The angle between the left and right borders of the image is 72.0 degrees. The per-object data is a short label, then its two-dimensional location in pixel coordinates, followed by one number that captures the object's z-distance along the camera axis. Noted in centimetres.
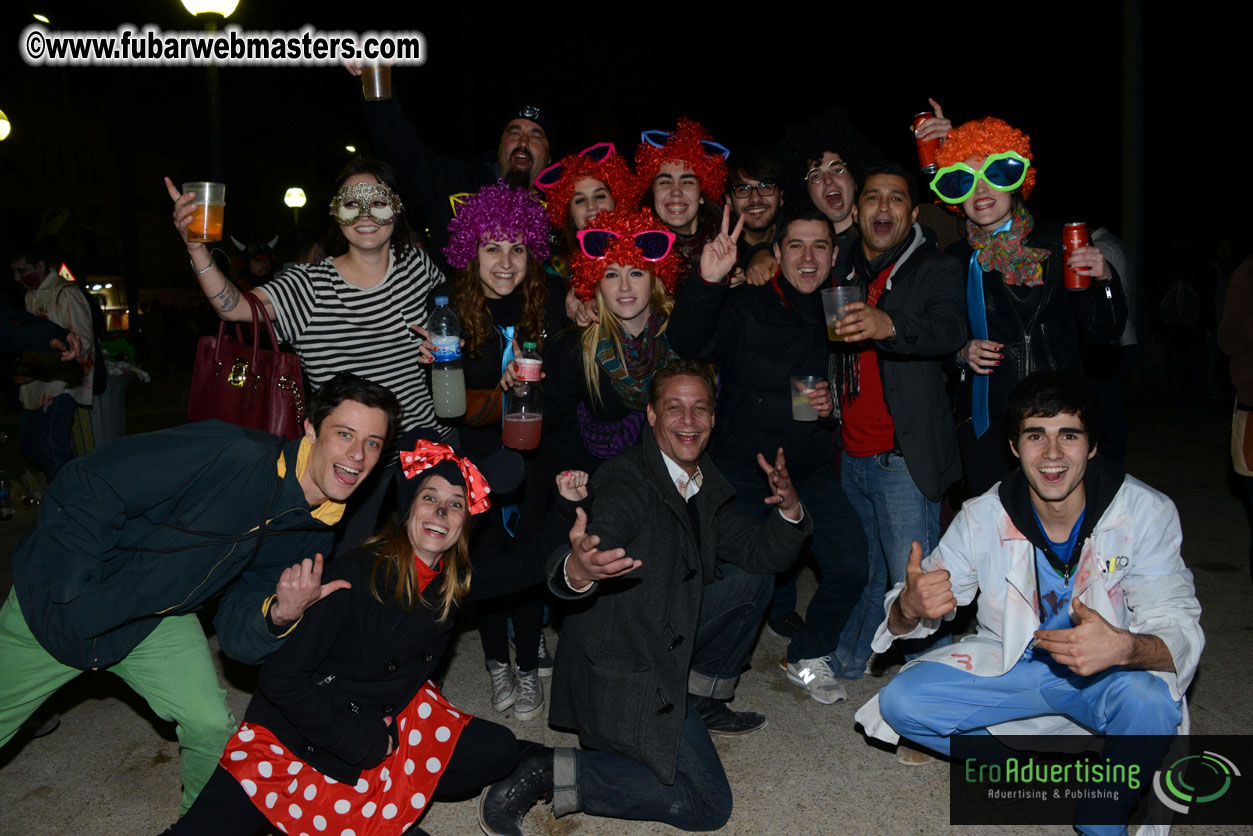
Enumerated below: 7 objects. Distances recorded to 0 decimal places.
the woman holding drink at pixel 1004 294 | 376
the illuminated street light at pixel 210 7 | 829
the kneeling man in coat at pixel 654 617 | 323
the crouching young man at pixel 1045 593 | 297
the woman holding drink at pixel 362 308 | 386
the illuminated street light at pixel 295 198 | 2073
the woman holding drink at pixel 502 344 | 417
